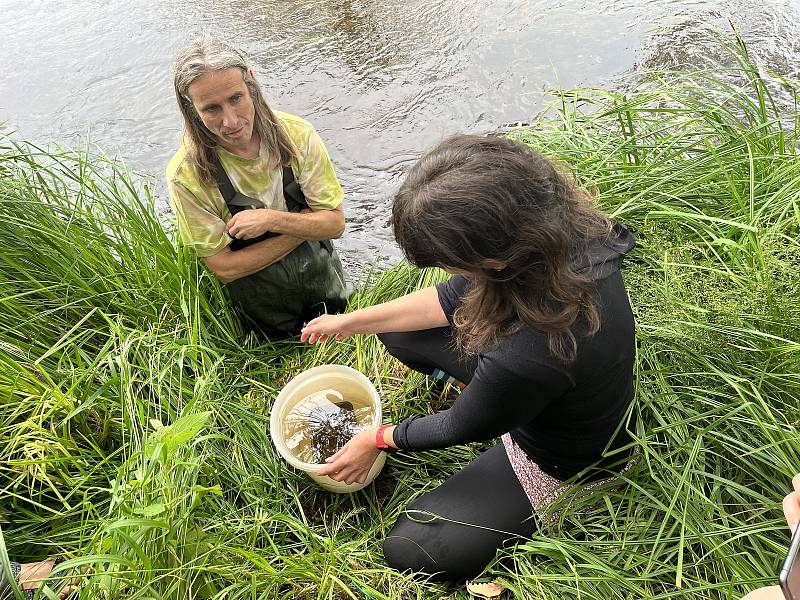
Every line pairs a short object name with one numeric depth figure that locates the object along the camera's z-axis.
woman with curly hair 1.35
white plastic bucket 2.05
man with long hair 2.06
